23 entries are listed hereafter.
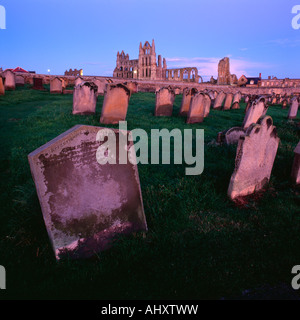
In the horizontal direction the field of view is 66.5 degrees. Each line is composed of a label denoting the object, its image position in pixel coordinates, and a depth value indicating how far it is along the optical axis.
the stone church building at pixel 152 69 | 55.41
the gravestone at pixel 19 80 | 21.01
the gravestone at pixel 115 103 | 8.22
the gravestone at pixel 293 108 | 14.06
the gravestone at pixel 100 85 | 18.05
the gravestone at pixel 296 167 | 4.45
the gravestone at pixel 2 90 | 14.19
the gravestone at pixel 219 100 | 16.06
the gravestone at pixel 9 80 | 17.34
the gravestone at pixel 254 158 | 3.91
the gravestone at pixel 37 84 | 20.06
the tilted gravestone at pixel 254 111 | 8.38
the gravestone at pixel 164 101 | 11.25
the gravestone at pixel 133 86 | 22.42
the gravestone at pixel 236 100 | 17.80
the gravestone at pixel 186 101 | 11.33
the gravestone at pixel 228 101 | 16.34
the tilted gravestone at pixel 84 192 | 2.57
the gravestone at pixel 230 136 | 6.62
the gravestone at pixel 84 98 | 9.50
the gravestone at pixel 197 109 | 9.76
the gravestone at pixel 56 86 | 18.48
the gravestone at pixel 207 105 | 11.40
